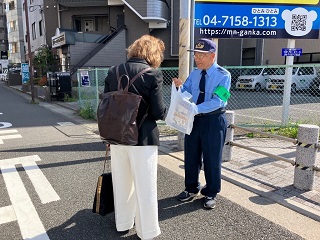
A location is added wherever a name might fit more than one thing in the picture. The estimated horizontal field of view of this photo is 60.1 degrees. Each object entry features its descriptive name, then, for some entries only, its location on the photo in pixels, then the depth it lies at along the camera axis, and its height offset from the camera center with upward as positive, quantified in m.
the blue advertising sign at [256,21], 6.29 +1.37
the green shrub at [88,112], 9.04 -1.12
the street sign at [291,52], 6.65 +0.65
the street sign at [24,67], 19.39 +0.78
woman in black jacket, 2.33 -0.60
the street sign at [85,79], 9.62 -0.02
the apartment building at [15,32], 46.75 +8.00
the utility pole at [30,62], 13.47 +0.81
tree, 23.42 +1.55
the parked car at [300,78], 12.93 +0.06
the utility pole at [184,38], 4.76 +0.71
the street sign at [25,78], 19.80 +0.01
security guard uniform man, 2.94 -0.46
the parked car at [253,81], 15.11 -0.11
